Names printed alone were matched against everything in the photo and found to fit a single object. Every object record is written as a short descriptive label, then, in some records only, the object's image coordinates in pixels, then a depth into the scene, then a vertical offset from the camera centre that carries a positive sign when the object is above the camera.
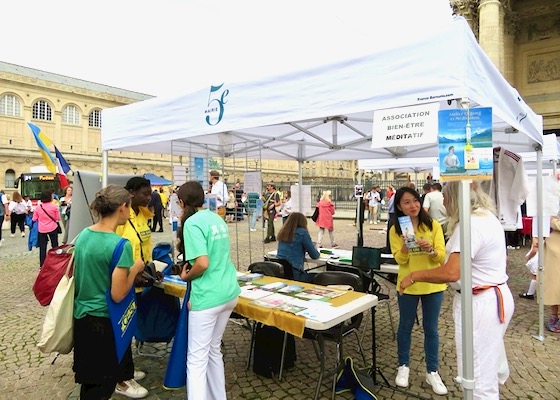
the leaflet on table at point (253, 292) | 3.37 -0.84
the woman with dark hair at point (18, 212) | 15.41 -0.26
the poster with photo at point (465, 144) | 2.33 +0.36
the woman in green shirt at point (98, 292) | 2.54 -0.60
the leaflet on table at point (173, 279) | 3.79 -0.79
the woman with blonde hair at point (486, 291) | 2.48 -0.61
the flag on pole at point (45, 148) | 5.18 +0.79
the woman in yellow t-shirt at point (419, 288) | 3.31 -0.77
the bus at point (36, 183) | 24.72 +1.50
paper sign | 2.46 +0.52
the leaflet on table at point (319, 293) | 3.30 -0.84
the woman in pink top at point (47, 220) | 8.12 -0.32
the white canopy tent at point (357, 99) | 2.42 +0.90
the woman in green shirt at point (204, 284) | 2.64 -0.58
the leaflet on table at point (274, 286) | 3.68 -0.84
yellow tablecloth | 2.73 -0.86
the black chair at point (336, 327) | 3.01 -1.07
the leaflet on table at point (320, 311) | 2.74 -0.84
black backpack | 3.65 -1.45
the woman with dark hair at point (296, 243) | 4.88 -0.53
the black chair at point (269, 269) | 4.51 -0.81
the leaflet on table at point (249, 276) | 4.14 -0.84
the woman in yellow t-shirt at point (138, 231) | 3.33 -0.25
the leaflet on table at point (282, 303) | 2.97 -0.84
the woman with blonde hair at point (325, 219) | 11.40 -0.52
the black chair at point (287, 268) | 4.79 -0.84
